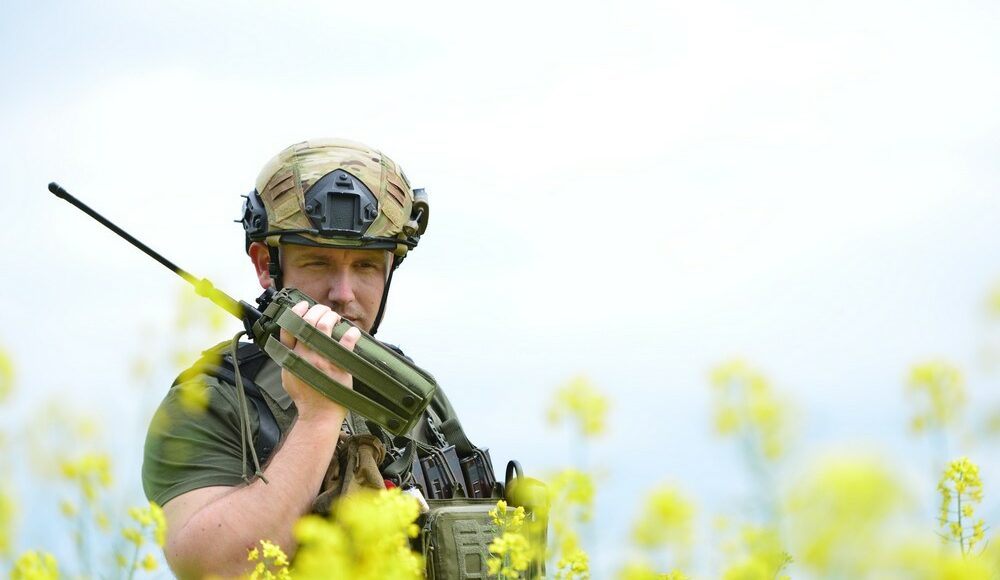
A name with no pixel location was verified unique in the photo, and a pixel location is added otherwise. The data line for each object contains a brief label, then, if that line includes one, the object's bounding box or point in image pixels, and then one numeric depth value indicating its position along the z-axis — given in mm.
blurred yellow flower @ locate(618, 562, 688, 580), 5727
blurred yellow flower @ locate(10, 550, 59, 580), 4770
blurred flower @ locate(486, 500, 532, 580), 6398
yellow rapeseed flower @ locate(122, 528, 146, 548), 5164
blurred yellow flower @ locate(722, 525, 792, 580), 4703
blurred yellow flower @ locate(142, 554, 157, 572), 5219
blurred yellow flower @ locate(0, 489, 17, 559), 5062
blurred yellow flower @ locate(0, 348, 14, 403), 5816
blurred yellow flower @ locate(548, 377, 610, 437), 6453
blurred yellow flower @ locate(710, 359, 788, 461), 4711
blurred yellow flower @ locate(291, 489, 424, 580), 4576
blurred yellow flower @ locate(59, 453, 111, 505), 5348
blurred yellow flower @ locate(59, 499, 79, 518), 5355
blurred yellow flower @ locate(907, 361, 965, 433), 6293
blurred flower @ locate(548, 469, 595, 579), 6355
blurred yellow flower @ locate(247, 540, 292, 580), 6609
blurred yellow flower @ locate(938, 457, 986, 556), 6664
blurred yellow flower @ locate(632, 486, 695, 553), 5828
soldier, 8133
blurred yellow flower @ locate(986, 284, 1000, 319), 6609
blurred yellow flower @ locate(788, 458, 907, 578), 3176
